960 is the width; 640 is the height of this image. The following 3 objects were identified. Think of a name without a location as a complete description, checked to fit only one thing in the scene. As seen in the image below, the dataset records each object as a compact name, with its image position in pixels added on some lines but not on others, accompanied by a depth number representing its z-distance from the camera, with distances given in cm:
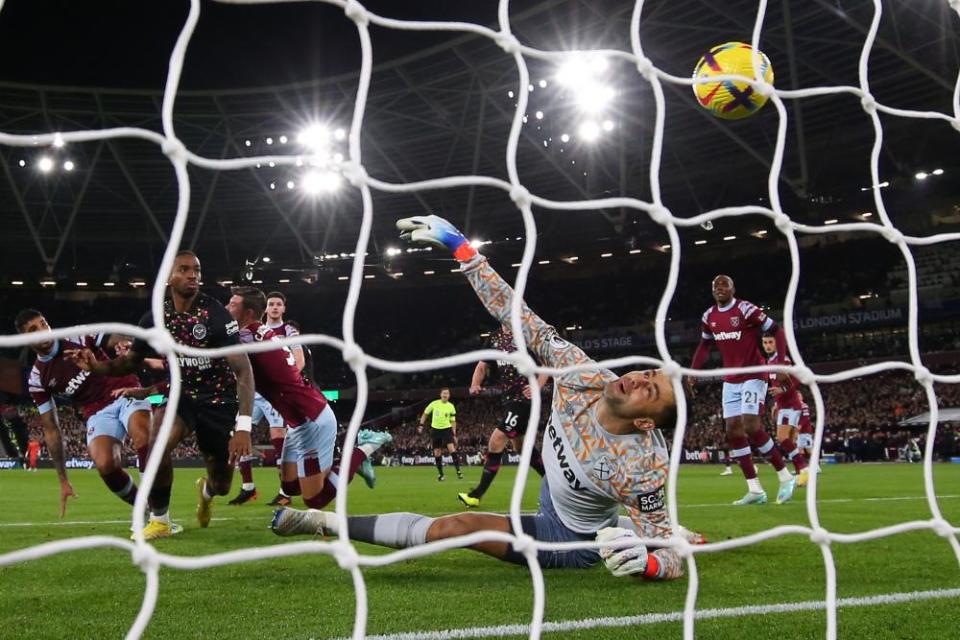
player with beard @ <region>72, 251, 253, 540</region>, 495
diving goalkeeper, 360
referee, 1606
